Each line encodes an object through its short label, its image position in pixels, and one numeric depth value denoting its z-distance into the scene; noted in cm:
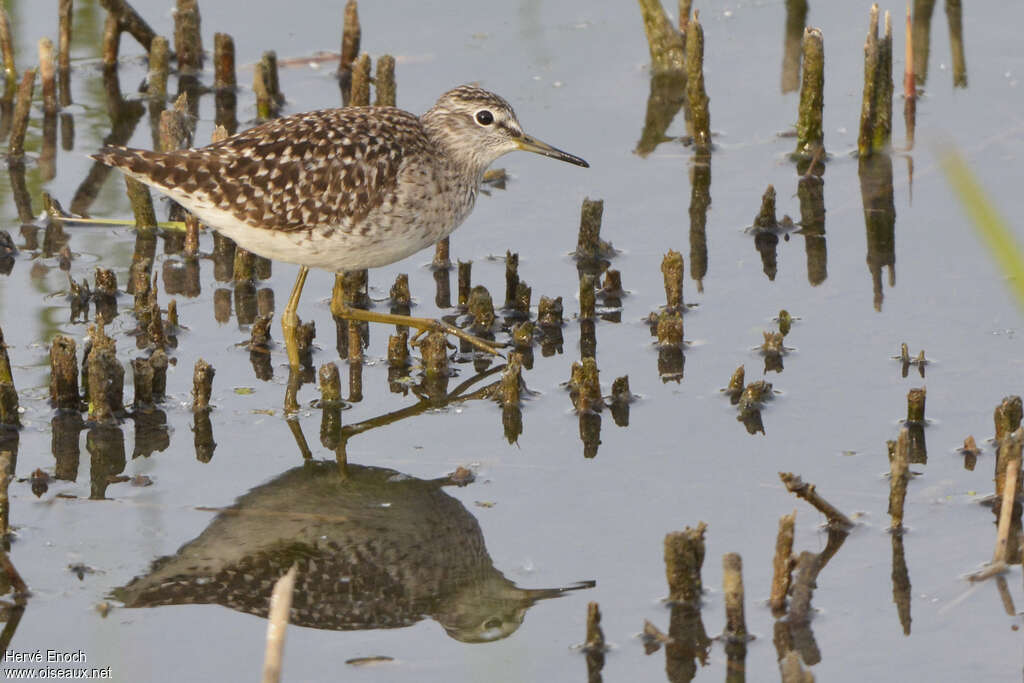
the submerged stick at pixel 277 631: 845
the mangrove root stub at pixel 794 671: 1052
